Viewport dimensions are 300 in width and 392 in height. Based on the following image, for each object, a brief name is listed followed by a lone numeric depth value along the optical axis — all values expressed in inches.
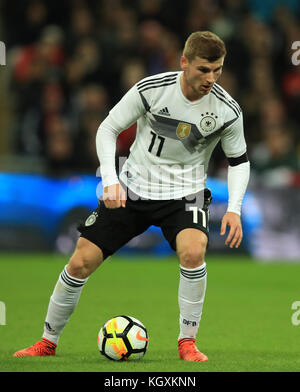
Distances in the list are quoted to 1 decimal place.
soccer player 443.8
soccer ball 442.3
